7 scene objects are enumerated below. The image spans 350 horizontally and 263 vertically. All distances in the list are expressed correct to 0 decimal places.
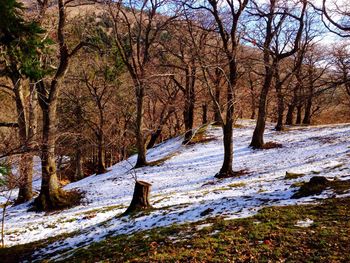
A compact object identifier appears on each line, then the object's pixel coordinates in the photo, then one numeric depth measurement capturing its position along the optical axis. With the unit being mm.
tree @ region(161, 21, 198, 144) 26434
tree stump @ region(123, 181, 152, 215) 10781
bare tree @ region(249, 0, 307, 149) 17141
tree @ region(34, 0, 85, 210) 14633
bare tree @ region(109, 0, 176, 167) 21500
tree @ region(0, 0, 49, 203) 7449
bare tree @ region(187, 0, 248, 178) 15203
